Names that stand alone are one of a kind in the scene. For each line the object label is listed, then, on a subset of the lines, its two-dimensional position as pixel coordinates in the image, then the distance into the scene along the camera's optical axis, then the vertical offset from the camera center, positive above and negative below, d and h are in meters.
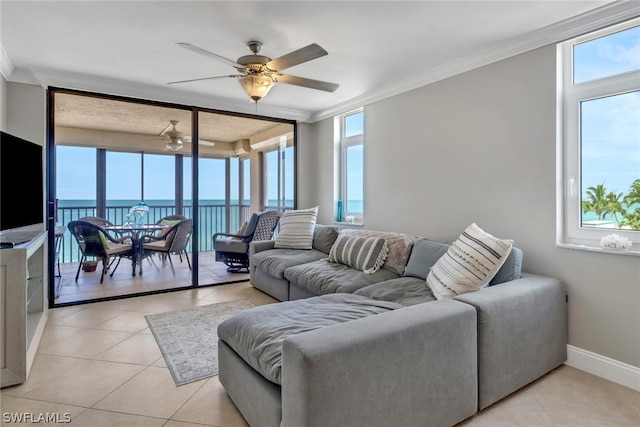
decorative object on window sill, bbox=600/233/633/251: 2.15 -0.19
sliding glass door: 4.44 +0.60
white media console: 2.08 -0.65
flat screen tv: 2.25 +0.22
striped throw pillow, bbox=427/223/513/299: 2.18 -0.35
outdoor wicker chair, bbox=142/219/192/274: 4.96 -0.43
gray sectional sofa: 1.35 -0.67
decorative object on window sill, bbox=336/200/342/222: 4.74 +0.01
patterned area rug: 2.32 -1.05
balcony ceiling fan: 5.46 +1.25
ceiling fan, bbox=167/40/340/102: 2.31 +1.09
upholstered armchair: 5.03 -0.40
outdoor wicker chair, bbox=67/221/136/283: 4.32 -0.36
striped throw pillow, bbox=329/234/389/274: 3.19 -0.40
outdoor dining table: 4.94 -0.32
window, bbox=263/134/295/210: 5.82 +0.68
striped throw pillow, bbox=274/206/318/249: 4.35 -0.23
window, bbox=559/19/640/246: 2.21 +0.54
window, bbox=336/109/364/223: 4.52 +0.63
